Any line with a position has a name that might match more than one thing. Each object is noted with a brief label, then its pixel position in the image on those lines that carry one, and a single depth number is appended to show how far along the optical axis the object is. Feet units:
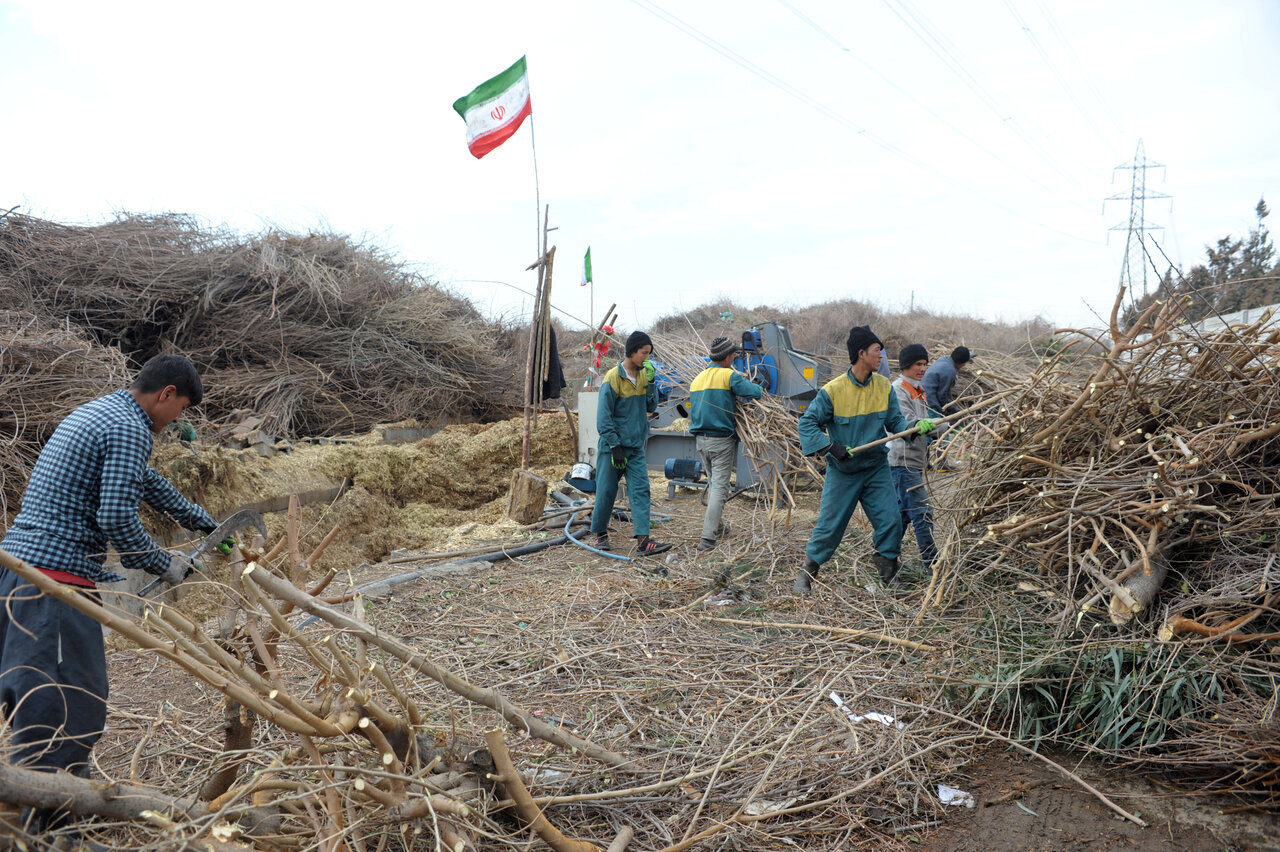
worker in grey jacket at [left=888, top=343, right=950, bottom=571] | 18.07
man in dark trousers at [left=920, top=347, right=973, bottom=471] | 22.25
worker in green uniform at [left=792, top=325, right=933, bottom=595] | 17.15
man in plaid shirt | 8.30
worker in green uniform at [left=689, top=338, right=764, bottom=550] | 21.58
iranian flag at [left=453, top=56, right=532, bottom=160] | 28.89
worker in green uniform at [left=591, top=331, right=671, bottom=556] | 21.13
